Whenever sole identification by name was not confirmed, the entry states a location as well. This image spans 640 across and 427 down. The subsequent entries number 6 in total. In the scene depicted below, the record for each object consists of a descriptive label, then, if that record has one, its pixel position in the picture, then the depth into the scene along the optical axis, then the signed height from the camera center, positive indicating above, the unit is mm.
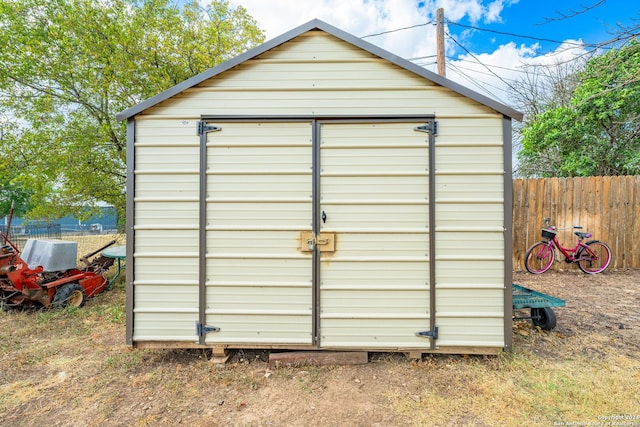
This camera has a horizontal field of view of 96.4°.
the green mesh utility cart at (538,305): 3244 -991
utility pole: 6402 +4128
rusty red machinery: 3996 -1043
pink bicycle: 5867 -765
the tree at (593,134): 7895 +2513
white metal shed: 2840 +112
